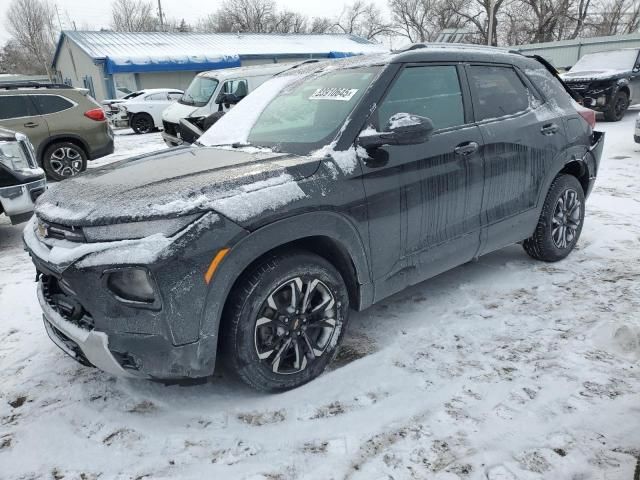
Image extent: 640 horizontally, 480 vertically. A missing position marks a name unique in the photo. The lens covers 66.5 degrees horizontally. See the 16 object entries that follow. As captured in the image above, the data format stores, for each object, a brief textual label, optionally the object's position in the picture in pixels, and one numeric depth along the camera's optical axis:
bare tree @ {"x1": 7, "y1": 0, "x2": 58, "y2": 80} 46.88
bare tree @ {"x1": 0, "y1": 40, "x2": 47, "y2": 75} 54.23
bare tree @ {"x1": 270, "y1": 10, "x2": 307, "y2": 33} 62.88
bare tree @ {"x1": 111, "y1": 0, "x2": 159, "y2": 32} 60.66
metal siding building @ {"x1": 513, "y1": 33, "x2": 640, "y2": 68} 25.23
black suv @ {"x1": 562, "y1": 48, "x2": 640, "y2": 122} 12.38
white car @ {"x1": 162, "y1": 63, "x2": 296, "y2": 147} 10.64
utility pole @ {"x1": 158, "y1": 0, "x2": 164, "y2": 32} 52.45
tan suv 8.66
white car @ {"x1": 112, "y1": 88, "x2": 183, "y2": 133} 17.39
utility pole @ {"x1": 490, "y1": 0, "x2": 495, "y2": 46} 29.30
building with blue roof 26.36
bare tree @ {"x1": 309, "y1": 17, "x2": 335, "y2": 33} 67.81
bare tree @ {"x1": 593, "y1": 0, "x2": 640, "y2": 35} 43.34
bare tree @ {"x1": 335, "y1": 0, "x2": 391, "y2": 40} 65.62
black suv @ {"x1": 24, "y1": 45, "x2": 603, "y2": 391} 2.20
